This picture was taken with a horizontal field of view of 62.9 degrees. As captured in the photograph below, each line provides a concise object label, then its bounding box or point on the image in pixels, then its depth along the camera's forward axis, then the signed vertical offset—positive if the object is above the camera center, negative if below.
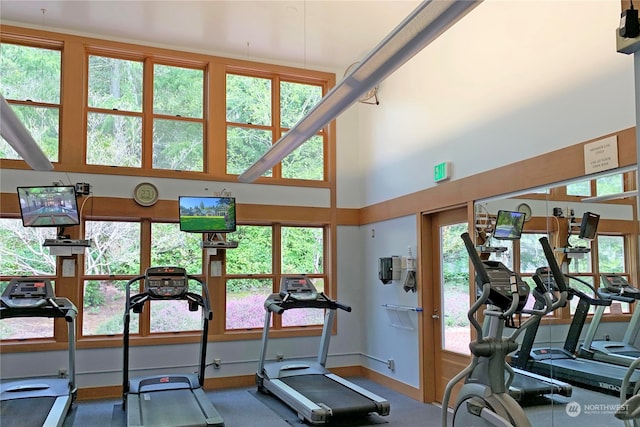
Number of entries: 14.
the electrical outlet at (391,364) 7.52 -1.59
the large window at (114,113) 7.61 +2.11
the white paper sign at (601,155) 4.11 +0.78
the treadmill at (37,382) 5.49 -1.47
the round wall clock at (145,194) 7.52 +0.91
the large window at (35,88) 7.27 +2.38
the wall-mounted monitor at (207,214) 7.42 +0.60
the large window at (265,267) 8.08 -0.19
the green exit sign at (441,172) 6.32 +1.00
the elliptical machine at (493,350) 3.76 -0.71
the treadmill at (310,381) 5.80 -1.65
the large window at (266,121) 8.34 +2.17
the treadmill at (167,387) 5.48 -1.59
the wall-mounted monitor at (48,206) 6.66 +0.67
